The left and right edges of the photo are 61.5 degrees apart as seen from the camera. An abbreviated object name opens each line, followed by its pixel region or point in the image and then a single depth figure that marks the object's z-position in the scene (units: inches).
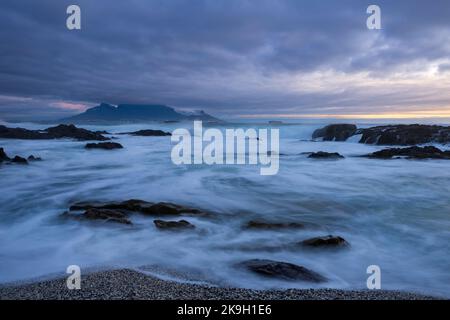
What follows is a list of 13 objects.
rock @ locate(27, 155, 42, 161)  698.5
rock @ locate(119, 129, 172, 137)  1465.6
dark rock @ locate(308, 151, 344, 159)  763.4
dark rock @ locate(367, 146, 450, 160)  702.5
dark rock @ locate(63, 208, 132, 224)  293.3
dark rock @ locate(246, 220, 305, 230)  291.1
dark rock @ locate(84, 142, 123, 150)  935.7
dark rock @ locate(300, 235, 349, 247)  248.4
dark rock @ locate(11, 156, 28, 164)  642.2
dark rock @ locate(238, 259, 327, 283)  193.5
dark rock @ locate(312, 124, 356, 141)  1217.2
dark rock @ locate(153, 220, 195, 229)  281.4
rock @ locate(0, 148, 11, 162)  645.4
